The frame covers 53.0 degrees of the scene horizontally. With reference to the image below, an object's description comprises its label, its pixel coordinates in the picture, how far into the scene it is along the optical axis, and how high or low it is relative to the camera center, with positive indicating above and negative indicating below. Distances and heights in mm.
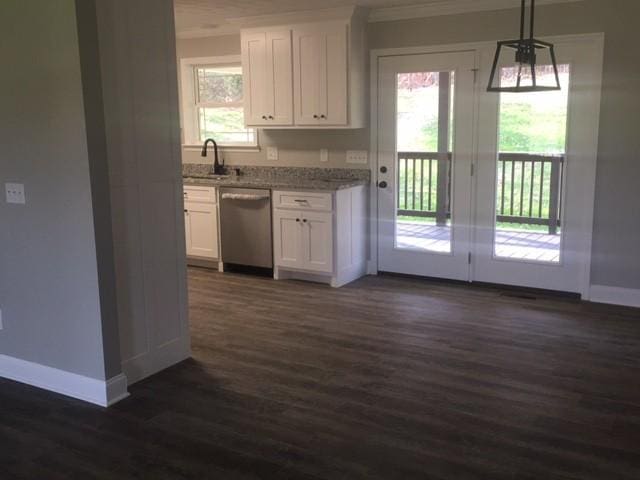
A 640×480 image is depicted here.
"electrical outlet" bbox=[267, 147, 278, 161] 6488 -194
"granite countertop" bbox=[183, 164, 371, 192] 5746 -435
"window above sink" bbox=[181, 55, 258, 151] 6777 +329
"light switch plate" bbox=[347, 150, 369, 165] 6023 -219
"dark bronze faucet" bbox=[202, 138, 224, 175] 6809 -300
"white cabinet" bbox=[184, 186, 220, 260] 6234 -843
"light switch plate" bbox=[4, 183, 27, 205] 3414 -295
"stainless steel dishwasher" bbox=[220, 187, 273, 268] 5934 -863
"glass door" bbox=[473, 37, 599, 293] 5062 -396
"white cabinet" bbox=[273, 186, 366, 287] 5625 -899
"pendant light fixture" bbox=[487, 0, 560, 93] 2926 +344
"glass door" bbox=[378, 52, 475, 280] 5543 -265
